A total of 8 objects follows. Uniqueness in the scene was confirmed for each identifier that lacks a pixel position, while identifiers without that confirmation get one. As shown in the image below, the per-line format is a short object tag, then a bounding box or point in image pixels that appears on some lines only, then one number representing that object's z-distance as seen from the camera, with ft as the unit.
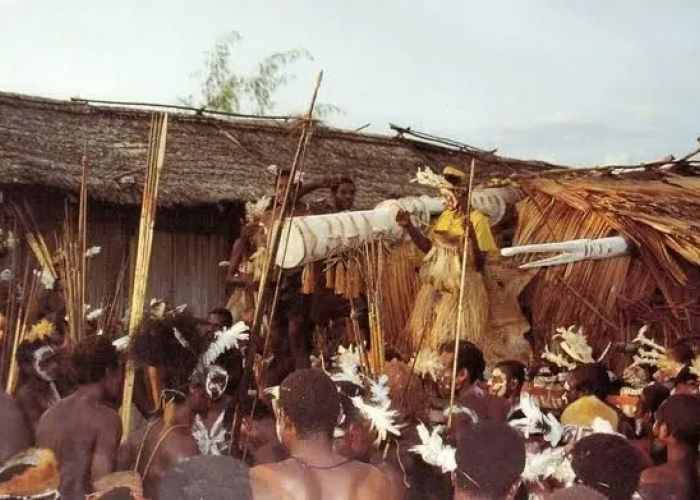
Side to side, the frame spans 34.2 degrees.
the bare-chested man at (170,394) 13.23
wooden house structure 25.48
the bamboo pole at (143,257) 14.56
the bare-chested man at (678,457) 13.48
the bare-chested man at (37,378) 16.07
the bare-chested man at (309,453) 11.26
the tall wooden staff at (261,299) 13.52
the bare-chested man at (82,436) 13.09
